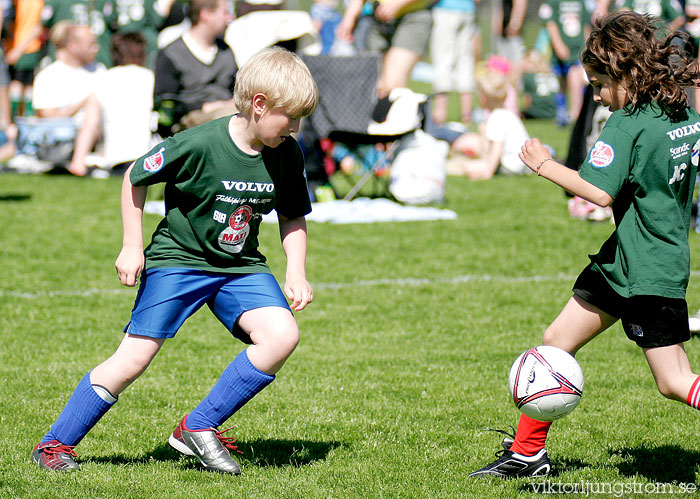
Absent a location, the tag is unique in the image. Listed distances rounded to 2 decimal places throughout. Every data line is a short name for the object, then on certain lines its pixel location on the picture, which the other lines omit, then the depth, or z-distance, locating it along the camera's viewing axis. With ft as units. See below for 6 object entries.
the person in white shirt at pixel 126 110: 71.97
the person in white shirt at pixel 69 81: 76.18
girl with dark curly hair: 20.89
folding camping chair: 60.54
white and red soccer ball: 22.26
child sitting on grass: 74.23
